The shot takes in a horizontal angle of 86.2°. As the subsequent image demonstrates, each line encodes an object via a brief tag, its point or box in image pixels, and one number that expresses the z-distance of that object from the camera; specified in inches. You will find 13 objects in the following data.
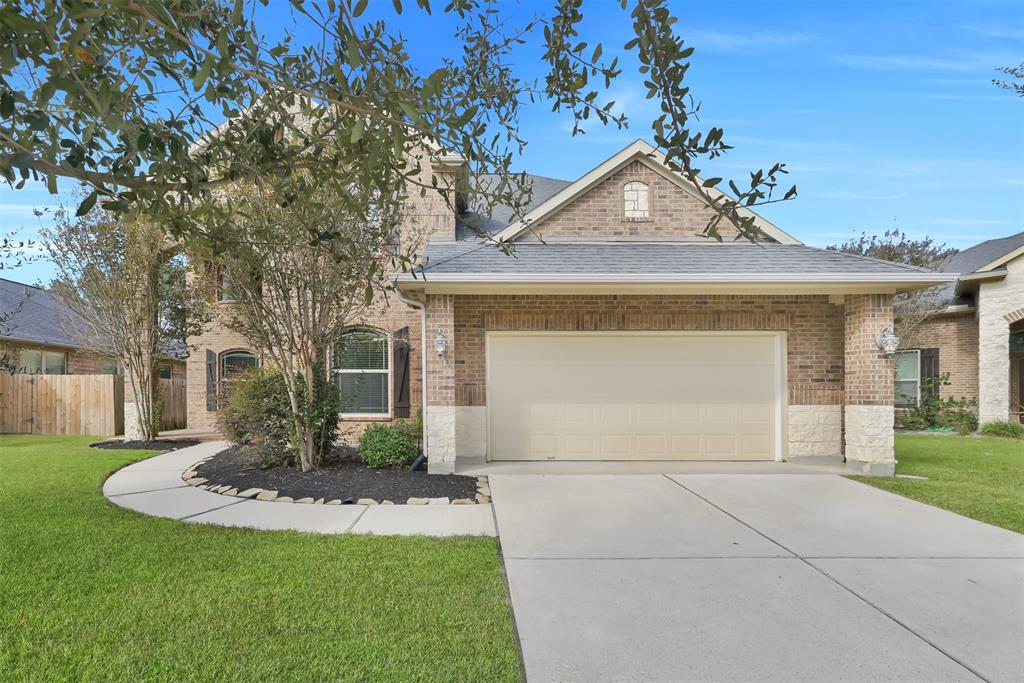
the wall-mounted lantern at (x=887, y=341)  305.9
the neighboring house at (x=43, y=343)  629.6
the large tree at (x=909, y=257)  579.2
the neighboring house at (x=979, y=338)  533.3
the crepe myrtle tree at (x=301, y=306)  267.6
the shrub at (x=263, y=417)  305.7
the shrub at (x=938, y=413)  552.8
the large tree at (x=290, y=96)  72.2
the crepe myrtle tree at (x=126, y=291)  414.9
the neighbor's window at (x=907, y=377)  606.2
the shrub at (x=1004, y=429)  510.0
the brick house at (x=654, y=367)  342.6
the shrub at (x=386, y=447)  313.6
